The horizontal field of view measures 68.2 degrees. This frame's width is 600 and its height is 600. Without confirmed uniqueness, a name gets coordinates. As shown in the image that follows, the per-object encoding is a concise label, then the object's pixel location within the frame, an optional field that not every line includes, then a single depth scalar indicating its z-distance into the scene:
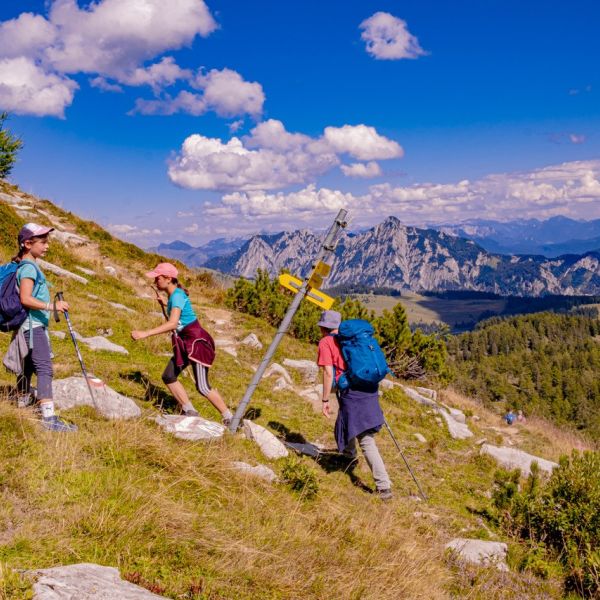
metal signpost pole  6.87
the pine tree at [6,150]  29.31
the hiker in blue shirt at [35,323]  5.62
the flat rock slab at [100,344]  11.27
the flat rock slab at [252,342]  17.20
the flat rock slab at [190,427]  6.65
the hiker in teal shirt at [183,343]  7.07
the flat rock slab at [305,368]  15.49
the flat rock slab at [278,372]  14.31
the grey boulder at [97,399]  6.82
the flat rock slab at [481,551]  5.96
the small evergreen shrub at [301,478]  6.28
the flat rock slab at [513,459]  11.36
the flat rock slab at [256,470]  6.03
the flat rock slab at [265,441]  7.74
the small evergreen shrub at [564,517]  6.15
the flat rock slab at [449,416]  13.67
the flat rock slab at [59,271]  17.21
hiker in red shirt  7.39
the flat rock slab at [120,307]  16.15
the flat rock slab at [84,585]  2.90
